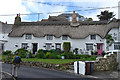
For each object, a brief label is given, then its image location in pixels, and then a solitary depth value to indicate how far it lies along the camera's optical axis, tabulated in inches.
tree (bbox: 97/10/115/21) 2148.1
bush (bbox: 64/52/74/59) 797.9
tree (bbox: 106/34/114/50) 920.9
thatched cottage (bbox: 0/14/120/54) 1069.8
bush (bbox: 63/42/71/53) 1049.5
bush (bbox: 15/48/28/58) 869.8
